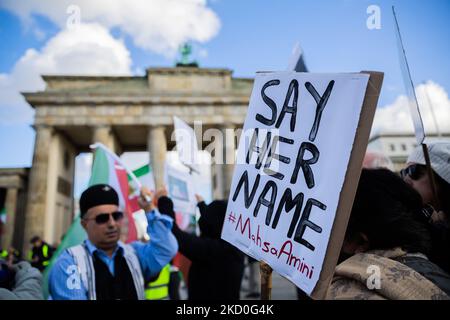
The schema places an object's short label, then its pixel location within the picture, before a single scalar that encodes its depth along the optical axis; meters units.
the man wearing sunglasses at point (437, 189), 1.51
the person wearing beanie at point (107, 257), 1.99
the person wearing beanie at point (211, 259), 2.61
